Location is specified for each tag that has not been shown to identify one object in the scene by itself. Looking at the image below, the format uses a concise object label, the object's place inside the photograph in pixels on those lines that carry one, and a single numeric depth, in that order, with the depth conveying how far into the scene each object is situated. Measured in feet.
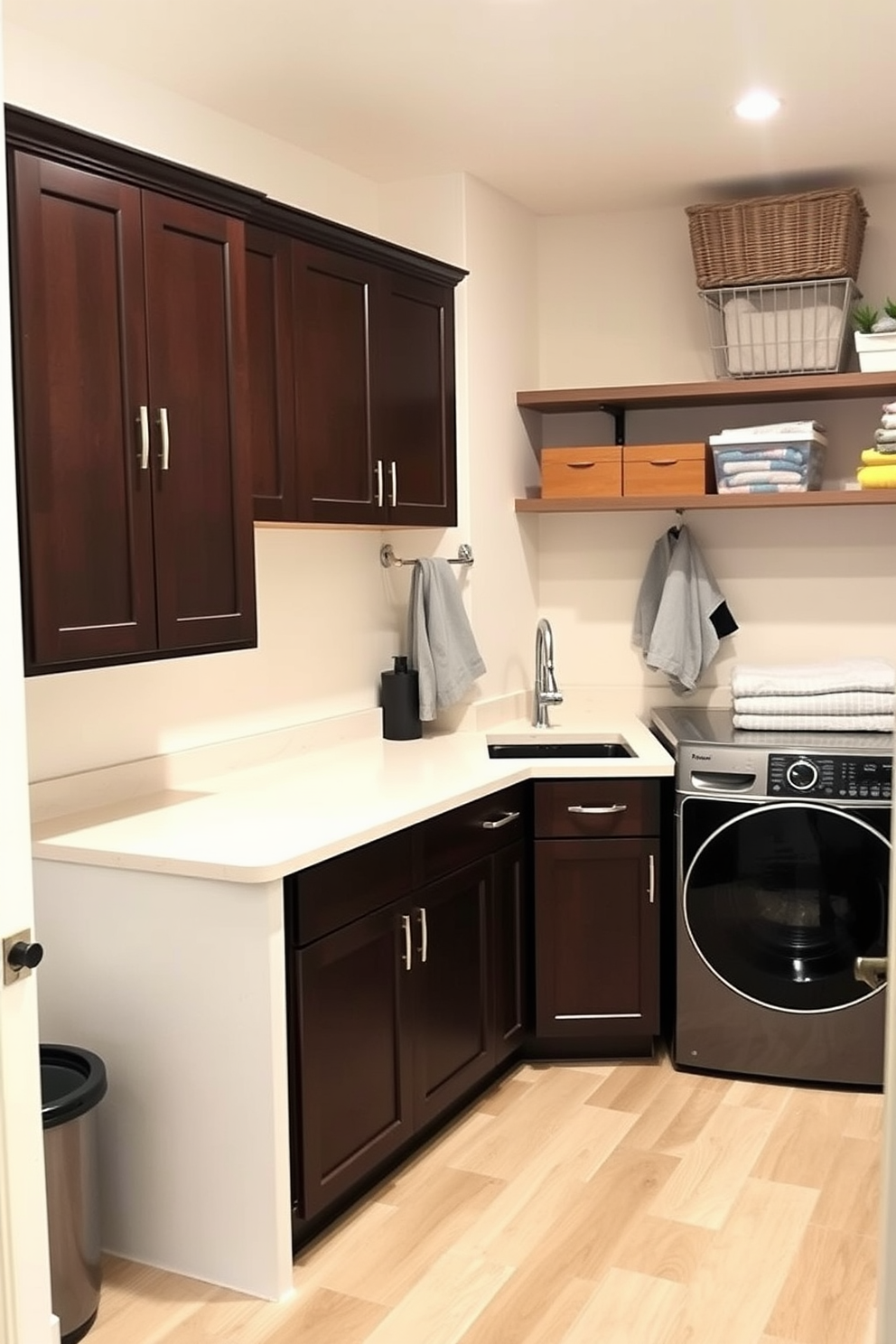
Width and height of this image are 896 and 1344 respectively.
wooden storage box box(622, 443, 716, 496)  12.87
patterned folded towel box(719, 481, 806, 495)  12.57
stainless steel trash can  7.72
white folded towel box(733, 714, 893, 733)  12.12
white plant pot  12.13
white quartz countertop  8.24
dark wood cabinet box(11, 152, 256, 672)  7.59
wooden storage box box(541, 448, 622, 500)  13.19
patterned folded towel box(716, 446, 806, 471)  12.50
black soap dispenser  12.55
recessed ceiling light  10.36
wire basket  12.32
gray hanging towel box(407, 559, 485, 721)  12.28
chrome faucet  12.78
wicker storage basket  12.05
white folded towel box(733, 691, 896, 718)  12.09
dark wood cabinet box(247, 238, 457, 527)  9.87
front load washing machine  11.18
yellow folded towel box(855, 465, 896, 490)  12.09
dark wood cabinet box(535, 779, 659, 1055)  11.46
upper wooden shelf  12.25
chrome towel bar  12.66
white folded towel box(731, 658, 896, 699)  12.18
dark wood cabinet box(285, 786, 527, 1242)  8.54
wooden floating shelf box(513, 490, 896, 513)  12.25
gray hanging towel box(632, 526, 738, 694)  13.39
